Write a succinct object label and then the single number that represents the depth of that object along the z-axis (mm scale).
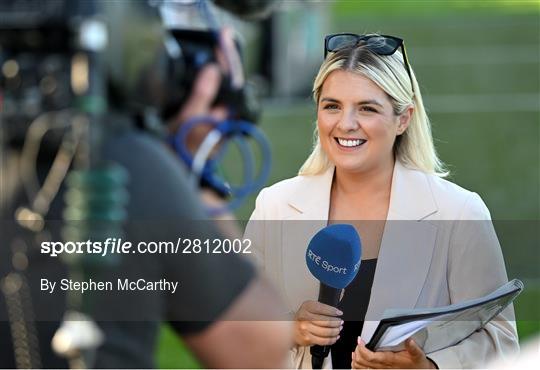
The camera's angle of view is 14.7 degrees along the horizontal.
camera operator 3051
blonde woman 3964
